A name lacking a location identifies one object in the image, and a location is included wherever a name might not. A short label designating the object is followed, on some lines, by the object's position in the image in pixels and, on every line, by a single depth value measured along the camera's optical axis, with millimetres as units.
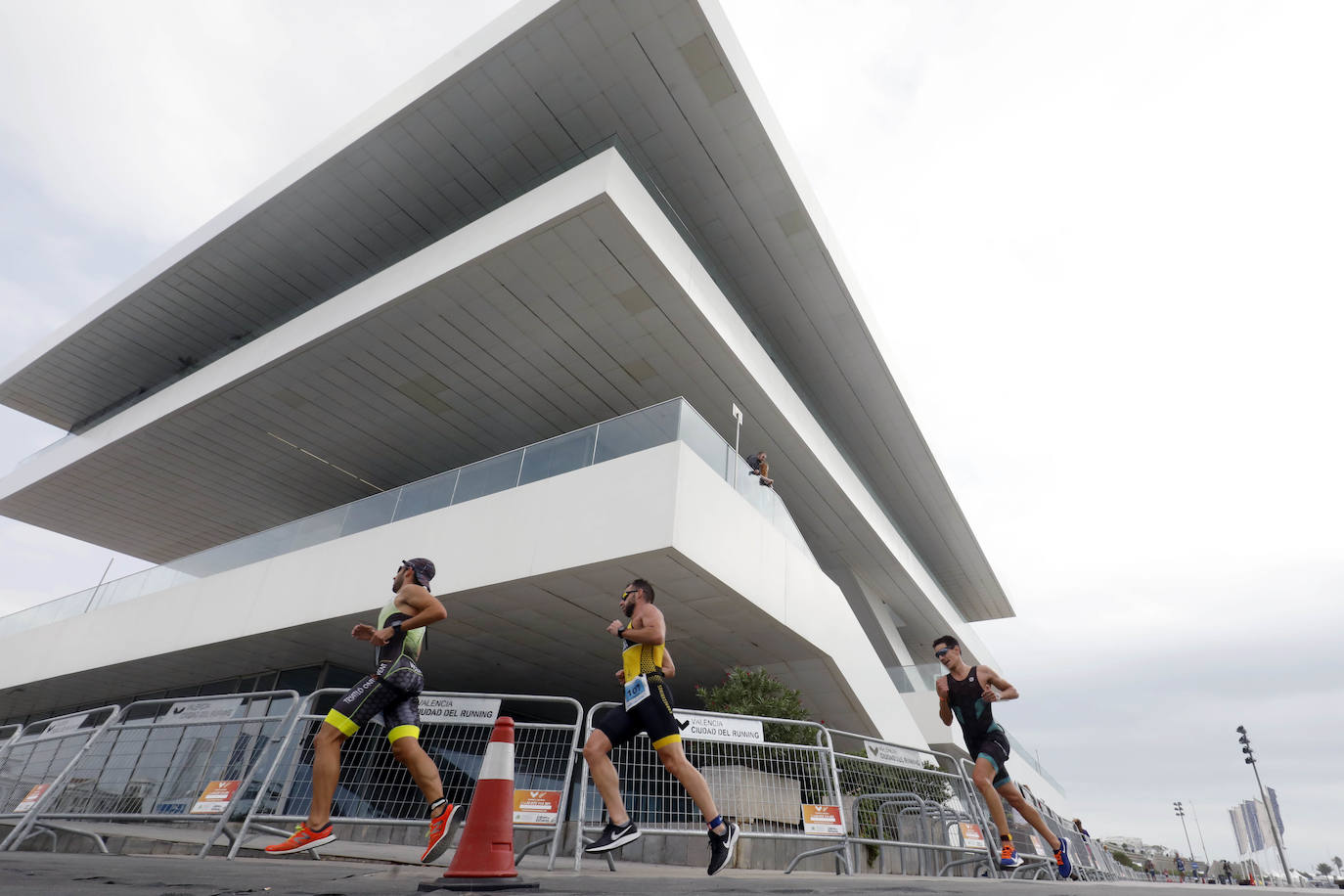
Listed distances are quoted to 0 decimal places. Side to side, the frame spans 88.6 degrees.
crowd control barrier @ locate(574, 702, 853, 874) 6094
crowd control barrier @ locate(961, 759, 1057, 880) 7461
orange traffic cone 3234
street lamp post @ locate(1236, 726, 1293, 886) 32147
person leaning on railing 10977
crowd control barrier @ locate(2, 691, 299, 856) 6148
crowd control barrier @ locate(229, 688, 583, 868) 5977
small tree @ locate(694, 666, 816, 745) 9562
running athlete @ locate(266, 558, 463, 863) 4215
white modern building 10062
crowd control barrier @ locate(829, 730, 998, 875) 7324
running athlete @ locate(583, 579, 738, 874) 4031
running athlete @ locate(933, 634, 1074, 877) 5801
